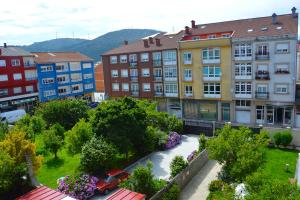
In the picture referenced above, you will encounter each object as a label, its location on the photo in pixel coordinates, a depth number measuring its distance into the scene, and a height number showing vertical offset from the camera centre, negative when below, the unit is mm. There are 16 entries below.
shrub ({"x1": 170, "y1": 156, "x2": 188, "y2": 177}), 22023 -8184
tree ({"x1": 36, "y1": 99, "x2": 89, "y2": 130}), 38219 -6019
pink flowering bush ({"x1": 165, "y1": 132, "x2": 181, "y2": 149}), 31312 -8788
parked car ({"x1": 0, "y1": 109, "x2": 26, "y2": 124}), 46506 -7471
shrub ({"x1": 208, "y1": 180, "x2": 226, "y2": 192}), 20214 -9079
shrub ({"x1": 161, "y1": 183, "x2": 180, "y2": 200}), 18812 -8964
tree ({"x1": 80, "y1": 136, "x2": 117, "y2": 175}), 22172 -7209
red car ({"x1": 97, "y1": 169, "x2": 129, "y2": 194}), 20997 -9000
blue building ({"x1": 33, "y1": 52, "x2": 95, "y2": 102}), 57062 -1019
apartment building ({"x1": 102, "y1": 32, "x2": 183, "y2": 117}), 46156 -442
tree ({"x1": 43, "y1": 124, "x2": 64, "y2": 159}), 28125 -7399
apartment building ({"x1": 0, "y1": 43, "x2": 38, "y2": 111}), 51094 -1356
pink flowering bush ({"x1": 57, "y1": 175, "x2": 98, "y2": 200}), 20172 -8840
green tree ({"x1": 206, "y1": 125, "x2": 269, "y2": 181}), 17345 -6058
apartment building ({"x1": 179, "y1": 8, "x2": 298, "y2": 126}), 36312 -954
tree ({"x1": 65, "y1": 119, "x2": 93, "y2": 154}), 25406 -6357
